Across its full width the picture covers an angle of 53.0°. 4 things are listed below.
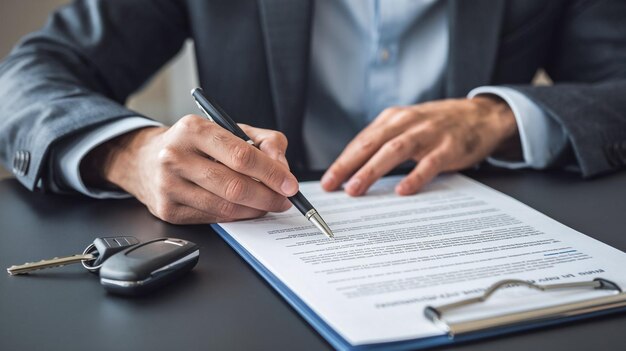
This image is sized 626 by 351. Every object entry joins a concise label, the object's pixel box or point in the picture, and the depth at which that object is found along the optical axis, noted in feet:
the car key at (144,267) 1.69
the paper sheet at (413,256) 1.58
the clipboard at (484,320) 1.45
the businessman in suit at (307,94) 2.33
